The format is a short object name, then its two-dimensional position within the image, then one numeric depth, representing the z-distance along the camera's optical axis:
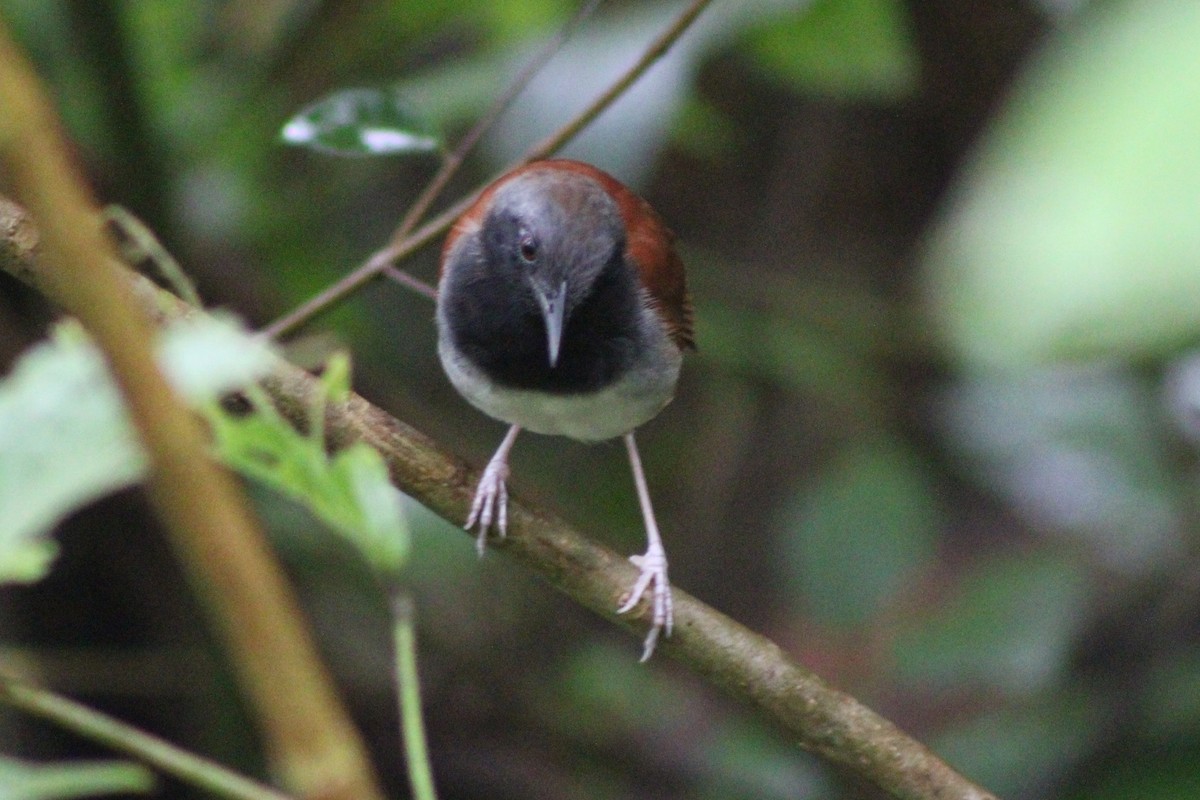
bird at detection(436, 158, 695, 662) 4.99
